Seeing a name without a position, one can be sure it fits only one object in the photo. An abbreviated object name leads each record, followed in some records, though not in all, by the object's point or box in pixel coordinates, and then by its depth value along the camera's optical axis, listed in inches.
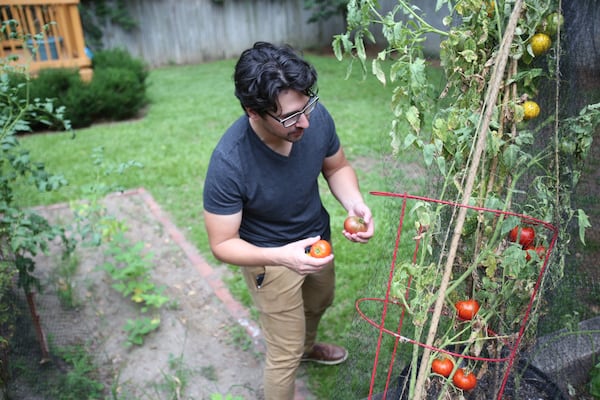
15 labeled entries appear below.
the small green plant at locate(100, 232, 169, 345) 118.4
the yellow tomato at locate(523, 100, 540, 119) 53.3
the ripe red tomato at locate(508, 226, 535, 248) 59.3
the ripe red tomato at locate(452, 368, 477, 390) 58.1
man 66.9
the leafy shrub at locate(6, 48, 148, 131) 273.4
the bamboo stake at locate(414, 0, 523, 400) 48.4
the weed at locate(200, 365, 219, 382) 106.8
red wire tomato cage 52.8
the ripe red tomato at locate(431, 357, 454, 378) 56.6
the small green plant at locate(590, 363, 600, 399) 83.4
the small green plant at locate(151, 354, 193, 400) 100.6
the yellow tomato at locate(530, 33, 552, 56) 51.4
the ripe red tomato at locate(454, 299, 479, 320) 58.1
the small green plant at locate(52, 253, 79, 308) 125.7
